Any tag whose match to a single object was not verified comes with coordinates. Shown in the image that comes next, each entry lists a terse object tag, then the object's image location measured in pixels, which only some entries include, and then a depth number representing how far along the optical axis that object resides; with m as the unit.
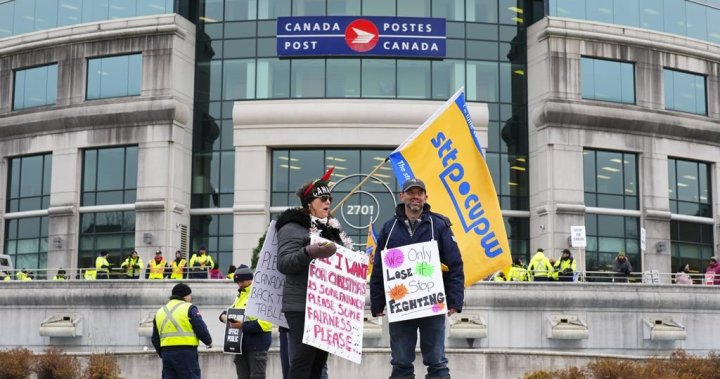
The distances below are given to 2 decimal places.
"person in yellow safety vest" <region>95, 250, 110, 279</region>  34.68
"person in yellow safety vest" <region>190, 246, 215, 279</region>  33.59
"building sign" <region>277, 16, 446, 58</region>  43.34
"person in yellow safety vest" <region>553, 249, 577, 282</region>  32.56
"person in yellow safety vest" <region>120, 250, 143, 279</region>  34.55
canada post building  43.22
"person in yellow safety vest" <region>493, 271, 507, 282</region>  33.59
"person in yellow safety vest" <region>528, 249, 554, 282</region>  32.75
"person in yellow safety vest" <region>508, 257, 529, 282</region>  33.06
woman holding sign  8.74
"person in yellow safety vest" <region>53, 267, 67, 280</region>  35.53
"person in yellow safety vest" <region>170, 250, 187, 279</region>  33.62
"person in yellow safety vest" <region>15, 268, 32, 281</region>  36.01
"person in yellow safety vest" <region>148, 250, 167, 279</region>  34.31
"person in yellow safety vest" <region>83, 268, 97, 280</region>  35.44
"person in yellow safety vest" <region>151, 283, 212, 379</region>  12.43
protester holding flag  9.82
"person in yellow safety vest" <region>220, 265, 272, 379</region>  13.63
